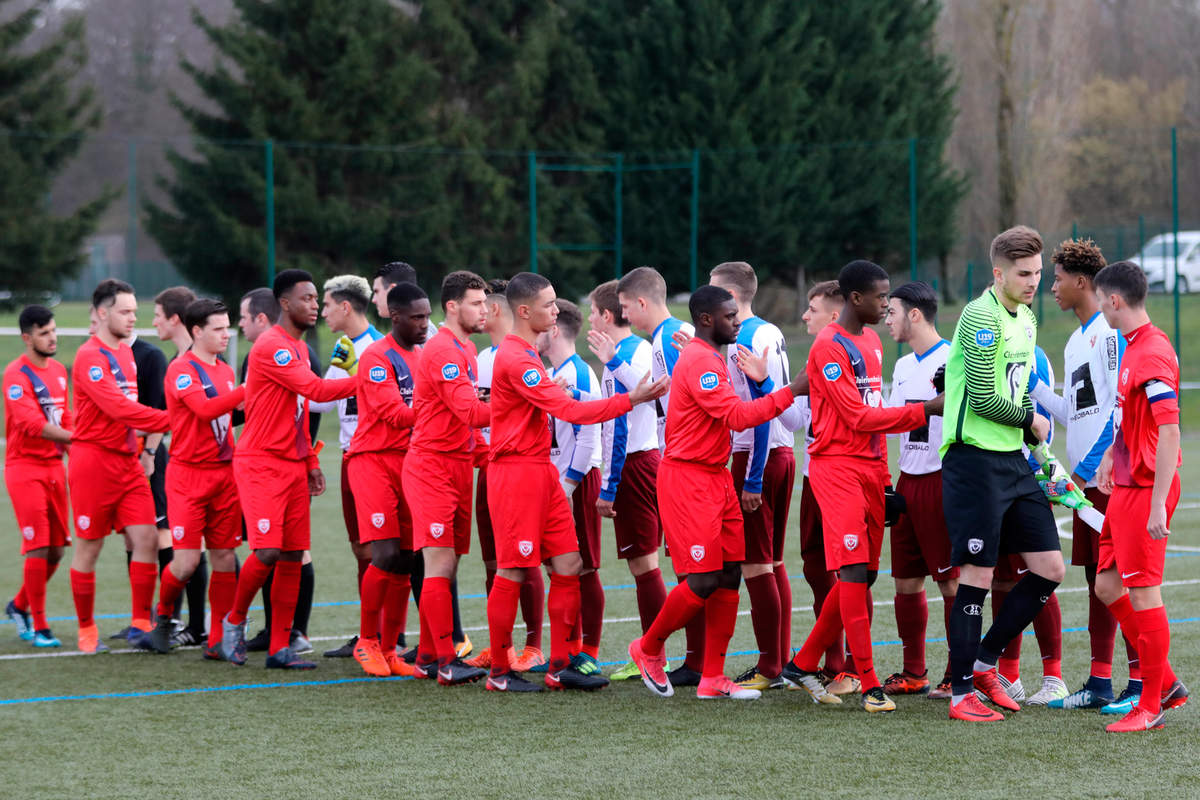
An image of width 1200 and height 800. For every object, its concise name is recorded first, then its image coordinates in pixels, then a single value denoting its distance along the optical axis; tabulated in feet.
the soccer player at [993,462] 39.01
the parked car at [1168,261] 181.06
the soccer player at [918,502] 42.86
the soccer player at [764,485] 44.37
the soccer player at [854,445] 40.52
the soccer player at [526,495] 44.14
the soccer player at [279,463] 48.60
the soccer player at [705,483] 42.24
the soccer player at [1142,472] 37.04
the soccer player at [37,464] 54.54
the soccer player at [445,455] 45.60
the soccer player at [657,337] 45.39
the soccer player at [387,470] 47.52
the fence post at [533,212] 150.71
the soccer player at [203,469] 50.96
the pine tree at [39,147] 163.02
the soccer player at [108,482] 53.62
